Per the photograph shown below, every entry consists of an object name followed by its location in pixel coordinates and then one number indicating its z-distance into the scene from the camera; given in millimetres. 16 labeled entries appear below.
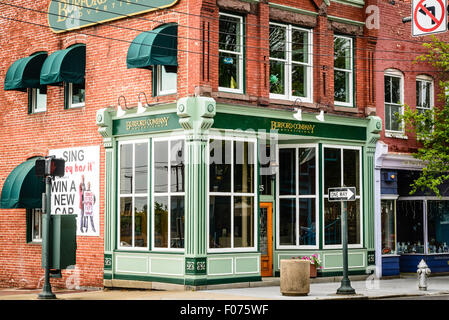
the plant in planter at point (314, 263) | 22000
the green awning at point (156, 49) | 19656
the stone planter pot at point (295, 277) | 18062
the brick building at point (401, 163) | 24281
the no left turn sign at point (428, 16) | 18297
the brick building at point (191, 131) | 19781
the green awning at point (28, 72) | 23719
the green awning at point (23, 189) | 23406
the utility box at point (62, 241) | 17172
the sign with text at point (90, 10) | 21125
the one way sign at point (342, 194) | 18516
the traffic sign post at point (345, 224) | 18516
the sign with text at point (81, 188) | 22188
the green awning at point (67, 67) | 22438
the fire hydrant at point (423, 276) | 20266
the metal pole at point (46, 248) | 17062
